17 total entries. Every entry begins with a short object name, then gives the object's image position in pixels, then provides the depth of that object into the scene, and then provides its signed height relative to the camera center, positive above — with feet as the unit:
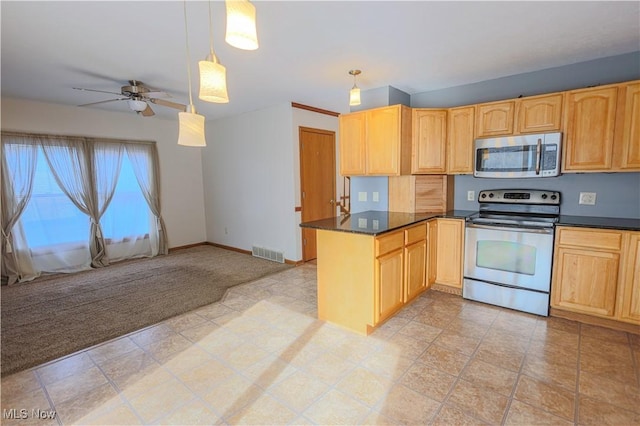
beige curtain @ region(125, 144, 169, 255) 17.51 +0.45
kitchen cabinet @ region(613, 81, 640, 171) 8.54 +1.35
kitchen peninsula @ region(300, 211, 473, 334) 8.52 -2.55
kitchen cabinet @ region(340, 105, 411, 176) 11.27 +1.50
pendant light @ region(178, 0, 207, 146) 5.95 +1.09
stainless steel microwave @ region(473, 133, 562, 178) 9.71 +0.76
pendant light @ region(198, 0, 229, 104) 4.92 +1.67
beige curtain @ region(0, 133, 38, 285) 13.46 -0.48
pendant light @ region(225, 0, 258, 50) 4.06 +2.14
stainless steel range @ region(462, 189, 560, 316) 9.54 -2.30
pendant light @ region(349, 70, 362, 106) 9.95 +2.76
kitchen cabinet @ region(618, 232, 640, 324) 8.28 -2.95
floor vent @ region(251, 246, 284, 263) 16.42 -3.91
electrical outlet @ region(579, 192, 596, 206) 10.04 -0.66
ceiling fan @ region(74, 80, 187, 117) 11.20 +3.30
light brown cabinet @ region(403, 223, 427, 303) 9.91 -2.72
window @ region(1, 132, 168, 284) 13.76 -0.89
